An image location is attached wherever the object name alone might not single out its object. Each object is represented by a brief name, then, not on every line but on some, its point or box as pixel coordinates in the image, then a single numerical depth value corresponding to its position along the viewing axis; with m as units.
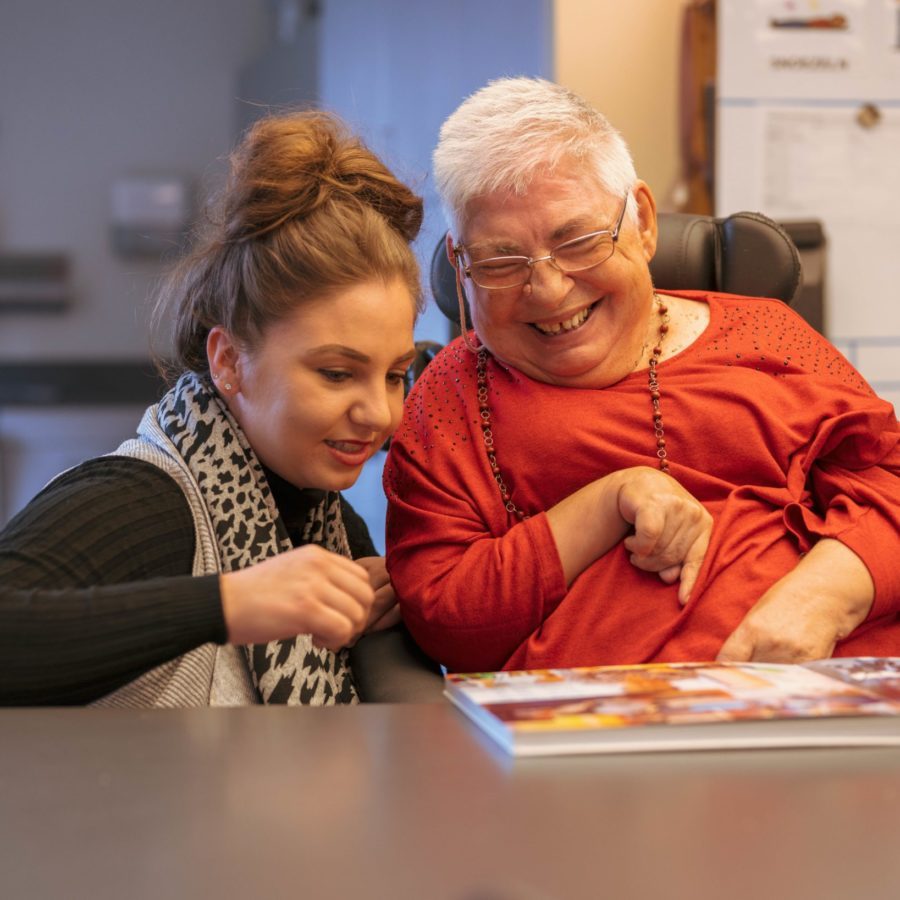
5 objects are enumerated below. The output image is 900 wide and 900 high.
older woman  1.30
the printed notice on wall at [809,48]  3.69
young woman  1.12
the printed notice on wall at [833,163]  3.75
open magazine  0.80
